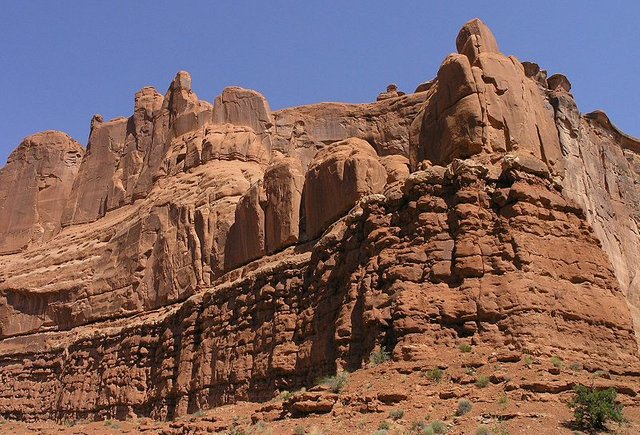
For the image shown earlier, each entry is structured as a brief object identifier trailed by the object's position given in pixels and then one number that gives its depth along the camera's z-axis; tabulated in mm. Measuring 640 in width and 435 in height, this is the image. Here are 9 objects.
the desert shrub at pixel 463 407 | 15188
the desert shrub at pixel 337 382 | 18283
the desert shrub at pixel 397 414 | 15750
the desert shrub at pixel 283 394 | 22641
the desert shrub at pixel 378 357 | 18528
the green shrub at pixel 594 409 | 13852
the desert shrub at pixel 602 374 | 16688
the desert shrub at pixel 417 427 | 14906
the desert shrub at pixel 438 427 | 14630
